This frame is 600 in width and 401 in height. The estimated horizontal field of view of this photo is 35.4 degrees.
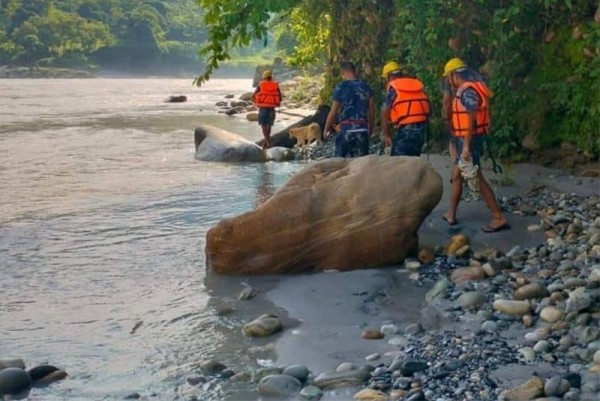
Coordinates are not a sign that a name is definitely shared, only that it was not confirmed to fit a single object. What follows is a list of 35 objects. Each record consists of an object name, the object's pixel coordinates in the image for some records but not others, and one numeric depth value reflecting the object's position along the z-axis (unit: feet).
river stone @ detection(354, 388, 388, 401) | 17.26
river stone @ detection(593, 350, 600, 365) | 17.48
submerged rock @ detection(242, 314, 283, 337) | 22.04
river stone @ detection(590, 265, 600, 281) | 22.25
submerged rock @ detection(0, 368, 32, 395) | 18.99
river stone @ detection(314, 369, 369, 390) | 18.16
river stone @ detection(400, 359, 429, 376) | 18.17
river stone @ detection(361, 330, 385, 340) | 21.13
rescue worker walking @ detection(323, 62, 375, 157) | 36.22
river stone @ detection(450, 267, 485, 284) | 25.02
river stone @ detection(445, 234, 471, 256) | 27.89
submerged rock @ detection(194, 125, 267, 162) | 57.57
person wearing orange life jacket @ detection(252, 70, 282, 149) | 63.16
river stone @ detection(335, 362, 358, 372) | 18.82
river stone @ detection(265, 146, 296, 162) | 57.72
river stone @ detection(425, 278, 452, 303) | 23.88
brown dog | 60.39
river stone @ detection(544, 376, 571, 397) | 16.31
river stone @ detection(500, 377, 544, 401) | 16.37
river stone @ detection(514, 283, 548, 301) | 22.63
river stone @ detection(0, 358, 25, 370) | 19.89
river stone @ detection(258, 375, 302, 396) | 17.99
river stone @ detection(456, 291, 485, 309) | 22.70
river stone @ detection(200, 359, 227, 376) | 19.53
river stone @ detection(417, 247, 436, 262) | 27.48
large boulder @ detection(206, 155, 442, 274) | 27.32
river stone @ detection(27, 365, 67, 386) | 19.51
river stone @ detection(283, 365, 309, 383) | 18.67
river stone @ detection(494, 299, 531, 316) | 21.63
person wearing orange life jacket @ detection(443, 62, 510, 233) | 29.35
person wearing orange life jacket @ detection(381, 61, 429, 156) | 34.47
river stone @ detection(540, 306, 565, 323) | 20.74
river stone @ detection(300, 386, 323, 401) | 17.80
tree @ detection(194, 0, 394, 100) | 44.60
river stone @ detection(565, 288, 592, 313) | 20.50
